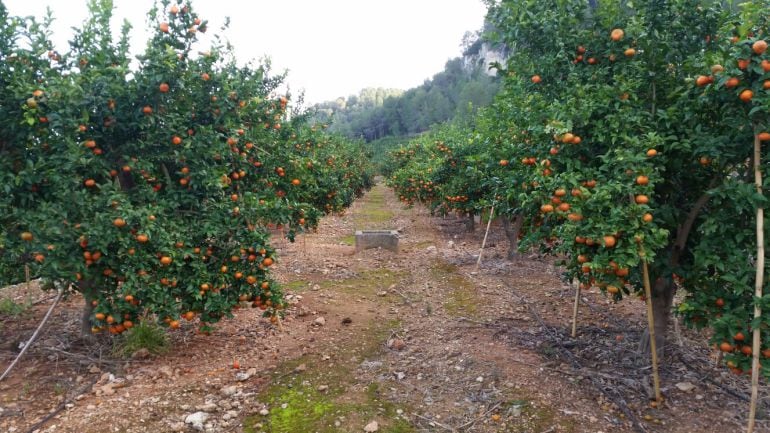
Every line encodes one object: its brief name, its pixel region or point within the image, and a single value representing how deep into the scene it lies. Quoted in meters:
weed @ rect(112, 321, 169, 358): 5.14
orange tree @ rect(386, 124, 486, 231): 11.23
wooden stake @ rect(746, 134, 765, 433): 3.14
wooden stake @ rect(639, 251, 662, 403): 3.75
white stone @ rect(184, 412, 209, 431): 4.00
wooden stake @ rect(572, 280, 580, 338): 5.41
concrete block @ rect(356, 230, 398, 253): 11.52
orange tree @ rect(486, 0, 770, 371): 3.42
